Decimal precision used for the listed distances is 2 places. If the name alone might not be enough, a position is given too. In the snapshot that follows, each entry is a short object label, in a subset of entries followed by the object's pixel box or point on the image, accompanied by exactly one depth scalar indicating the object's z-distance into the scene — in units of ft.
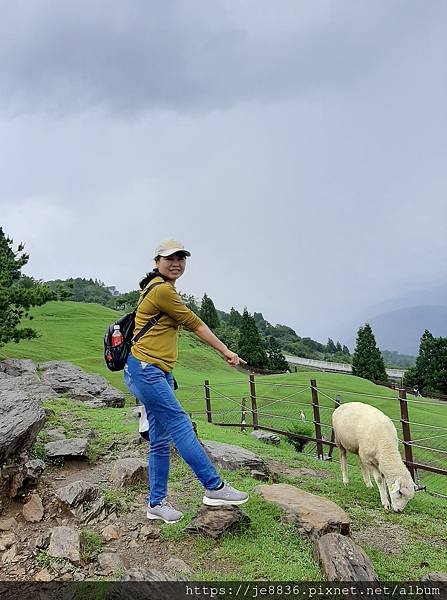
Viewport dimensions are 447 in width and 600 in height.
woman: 13.37
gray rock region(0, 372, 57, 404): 28.66
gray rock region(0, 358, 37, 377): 66.92
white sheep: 19.27
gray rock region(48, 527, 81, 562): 12.59
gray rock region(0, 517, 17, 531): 14.29
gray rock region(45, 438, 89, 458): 20.40
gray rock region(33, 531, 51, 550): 13.17
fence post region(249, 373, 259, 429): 39.65
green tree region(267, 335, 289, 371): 167.94
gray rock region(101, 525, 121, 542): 13.88
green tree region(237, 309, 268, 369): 159.22
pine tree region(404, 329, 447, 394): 126.00
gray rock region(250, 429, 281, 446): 34.93
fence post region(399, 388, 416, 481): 25.88
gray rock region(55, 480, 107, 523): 15.12
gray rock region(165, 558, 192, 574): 11.72
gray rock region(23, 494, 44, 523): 15.05
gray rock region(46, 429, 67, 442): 23.33
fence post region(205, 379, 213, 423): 47.59
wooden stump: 11.07
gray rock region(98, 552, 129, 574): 12.32
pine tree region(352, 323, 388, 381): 139.85
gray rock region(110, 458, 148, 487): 17.90
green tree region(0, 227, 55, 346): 71.61
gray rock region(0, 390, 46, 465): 16.80
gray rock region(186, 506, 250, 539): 13.48
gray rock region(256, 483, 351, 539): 13.48
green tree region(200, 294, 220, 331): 214.28
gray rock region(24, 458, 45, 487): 16.72
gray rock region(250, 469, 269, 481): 20.28
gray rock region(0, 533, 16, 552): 13.21
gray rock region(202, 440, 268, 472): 21.06
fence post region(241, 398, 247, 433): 41.27
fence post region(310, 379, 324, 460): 32.78
